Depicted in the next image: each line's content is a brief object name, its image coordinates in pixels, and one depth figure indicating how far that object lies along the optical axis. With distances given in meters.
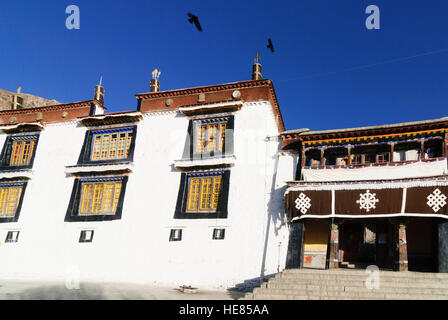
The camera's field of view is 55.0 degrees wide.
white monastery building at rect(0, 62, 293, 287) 18.47
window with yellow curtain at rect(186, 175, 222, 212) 19.45
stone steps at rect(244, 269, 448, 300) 13.07
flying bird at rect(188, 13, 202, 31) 16.70
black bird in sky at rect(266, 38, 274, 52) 17.50
